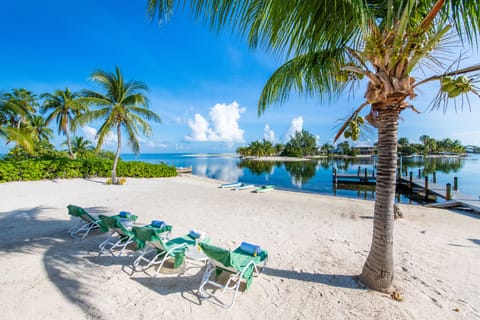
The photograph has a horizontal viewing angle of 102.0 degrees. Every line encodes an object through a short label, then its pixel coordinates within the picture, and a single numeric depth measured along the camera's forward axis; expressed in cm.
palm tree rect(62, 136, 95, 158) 2461
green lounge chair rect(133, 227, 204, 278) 330
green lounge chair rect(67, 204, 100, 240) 476
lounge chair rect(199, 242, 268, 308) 271
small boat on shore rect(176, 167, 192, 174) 2850
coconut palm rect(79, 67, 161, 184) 1213
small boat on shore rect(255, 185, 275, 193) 1331
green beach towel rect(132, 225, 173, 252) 328
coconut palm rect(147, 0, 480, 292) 157
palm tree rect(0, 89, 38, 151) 955
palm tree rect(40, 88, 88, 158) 1833
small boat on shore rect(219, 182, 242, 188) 1561
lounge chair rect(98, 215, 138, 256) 388
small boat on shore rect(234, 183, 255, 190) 1476
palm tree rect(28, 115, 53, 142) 2070
